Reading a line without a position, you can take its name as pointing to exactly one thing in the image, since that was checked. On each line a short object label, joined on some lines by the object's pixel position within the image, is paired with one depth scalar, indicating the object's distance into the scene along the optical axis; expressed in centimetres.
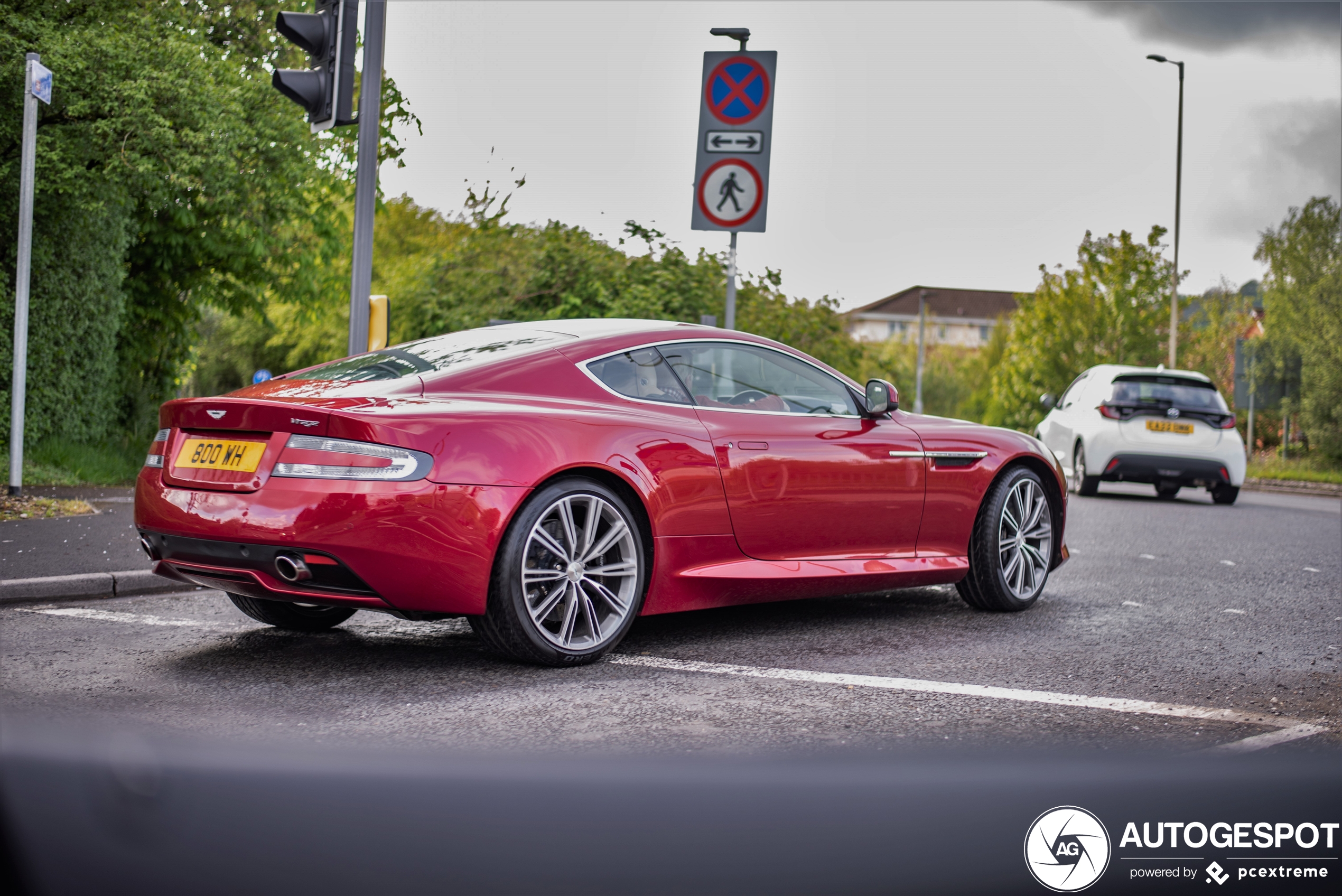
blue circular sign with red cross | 916
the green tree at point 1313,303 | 2509
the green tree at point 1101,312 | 4134
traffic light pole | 798
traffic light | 760
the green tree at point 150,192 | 1076
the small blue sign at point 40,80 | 956
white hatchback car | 1449
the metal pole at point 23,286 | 960
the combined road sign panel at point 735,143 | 905
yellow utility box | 897
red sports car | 427
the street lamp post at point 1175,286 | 3148
